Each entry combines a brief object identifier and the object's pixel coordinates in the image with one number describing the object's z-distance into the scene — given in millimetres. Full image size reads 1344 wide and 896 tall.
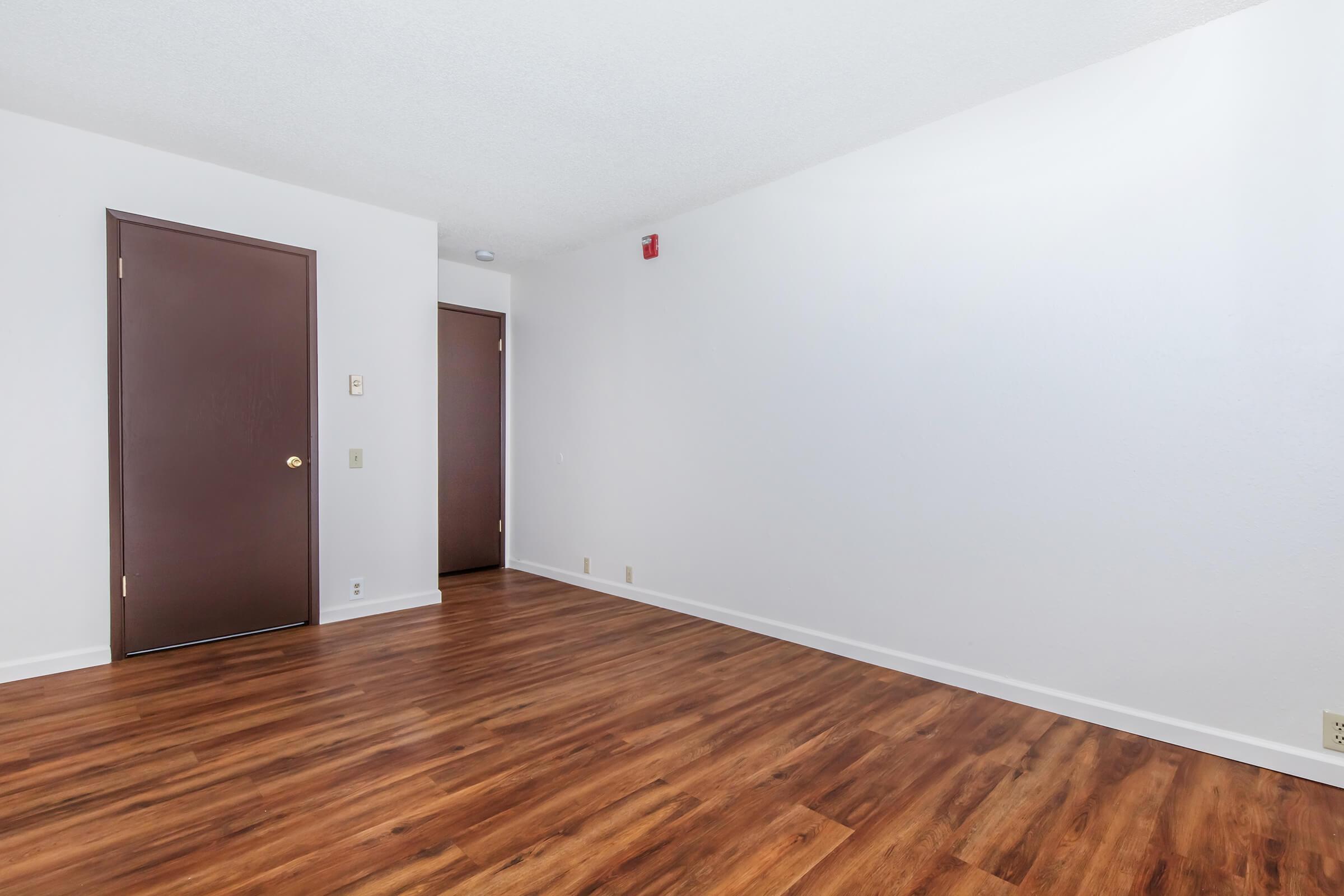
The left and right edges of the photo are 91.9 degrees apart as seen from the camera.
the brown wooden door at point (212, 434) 3539
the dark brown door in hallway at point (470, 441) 5645
